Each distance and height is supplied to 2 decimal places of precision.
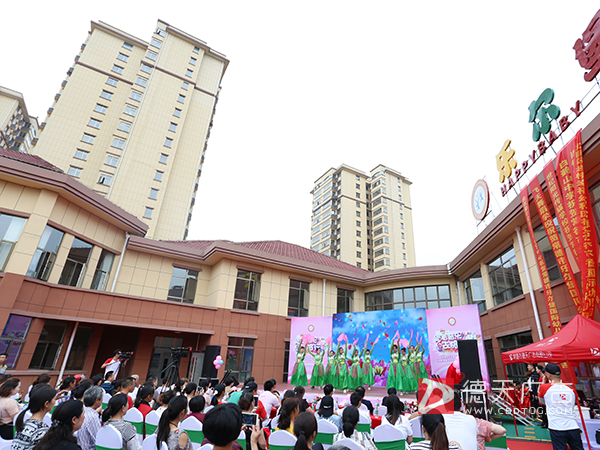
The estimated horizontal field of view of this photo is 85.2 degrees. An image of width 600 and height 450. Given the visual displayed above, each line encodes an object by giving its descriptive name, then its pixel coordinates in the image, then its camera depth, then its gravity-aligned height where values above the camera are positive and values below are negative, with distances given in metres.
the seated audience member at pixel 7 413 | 3.98 -0.79
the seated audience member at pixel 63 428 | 2.52 -0.60
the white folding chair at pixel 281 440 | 3.51 -0.77
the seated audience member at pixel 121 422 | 3.47 -0.70
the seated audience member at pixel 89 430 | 3.67 -0.84
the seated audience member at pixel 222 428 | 2.26 -0.44
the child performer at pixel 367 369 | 14.21 -0.01
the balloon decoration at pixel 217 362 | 13.24 -0.12
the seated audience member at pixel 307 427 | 2.75 -0.49
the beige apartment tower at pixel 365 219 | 51.41 +22.94
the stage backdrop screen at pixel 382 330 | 14.13 +1.65
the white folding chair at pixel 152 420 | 4.74 -0.89
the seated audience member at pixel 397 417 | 4.52 -0.62
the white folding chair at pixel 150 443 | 3.74 -0.95
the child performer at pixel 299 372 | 15.09 -0.34
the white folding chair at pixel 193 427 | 4.29 -0.85
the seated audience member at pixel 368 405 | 6.42 -0.65
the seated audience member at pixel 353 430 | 3.39 -0.59
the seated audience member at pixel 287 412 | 3.76 -0.52
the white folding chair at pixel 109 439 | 3.32 -0.83
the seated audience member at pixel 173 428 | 3.27 -0.72
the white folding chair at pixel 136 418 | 4.66 -0.86
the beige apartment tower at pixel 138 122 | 28.94 +20.54
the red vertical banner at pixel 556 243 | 8.48 +3.67
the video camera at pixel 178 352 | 10.88 +0.13
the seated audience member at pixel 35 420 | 2.92 -0.67
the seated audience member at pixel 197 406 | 4.34 -0.60
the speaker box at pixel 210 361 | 13.41 -0.12
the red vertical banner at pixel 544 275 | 9.53 +3.03
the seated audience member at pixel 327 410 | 4.99 -0.64
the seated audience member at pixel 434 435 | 2.62 -0.47
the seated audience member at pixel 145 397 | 4.92 -0.61
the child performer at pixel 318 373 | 14.91 -0.32
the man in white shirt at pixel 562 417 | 4.99 -0.51
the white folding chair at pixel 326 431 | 4.48 -0.82
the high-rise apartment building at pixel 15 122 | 39.01 +27.22
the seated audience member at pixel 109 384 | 7.38 -0.72
